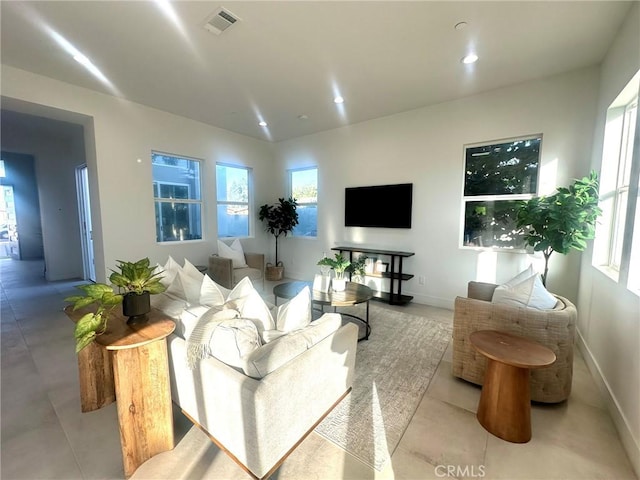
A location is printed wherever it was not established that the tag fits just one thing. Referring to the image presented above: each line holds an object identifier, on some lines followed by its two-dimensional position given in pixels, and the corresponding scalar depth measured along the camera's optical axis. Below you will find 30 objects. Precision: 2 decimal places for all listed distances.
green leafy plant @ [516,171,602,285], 2.51
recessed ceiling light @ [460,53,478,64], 2.69
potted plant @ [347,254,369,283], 3.25
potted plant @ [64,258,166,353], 1.27
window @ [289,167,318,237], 5.47
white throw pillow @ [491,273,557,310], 2.00
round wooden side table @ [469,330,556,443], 1.62
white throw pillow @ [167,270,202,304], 2.05
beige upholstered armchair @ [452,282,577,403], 1.85
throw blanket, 1.40
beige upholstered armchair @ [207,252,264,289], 4.10
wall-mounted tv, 4.26
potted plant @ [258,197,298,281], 5.51
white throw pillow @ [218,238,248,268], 4.61
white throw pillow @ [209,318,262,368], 1.33
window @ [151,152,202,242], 4.29
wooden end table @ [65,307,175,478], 1.36
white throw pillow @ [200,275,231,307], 1.86
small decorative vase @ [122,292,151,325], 1.47
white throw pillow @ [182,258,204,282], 2.24
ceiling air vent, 2.13
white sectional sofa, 1.24
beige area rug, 1.63
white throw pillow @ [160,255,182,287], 2.28
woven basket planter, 5.69
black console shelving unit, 4.07
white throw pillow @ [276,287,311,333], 1.65
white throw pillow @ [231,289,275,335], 1.65
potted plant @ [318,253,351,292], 3.07
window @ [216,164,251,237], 5.19
